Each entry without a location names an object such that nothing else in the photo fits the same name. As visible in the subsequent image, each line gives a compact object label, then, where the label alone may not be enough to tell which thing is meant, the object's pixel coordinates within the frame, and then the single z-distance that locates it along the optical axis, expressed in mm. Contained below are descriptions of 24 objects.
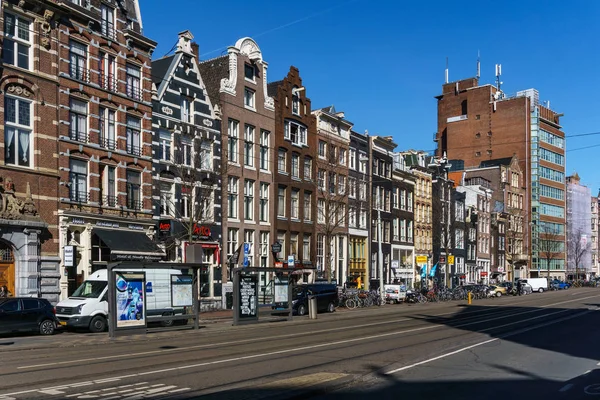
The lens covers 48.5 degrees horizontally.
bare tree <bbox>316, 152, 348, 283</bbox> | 52688
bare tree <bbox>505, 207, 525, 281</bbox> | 98900
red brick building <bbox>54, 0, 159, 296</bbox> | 33156
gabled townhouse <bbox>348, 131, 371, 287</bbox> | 58031
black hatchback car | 23781
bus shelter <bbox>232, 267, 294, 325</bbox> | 28531
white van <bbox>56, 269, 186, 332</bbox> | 24578
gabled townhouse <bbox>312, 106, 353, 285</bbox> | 53906
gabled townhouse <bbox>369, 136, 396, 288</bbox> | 62156
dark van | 37147
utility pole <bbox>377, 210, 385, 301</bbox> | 46394
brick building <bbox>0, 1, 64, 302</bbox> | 30172
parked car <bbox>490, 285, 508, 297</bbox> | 66556
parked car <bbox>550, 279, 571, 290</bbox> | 93362
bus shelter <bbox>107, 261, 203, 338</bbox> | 22734
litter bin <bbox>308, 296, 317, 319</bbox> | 33875
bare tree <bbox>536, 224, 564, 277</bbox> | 112688
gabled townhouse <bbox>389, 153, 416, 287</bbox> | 66750
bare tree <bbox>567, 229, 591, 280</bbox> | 127125
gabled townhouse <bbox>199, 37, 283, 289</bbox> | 44688
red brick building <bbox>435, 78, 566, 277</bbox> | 114000
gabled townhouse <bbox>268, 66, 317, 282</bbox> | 50000
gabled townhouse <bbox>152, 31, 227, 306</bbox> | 38969
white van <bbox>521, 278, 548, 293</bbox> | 84500
